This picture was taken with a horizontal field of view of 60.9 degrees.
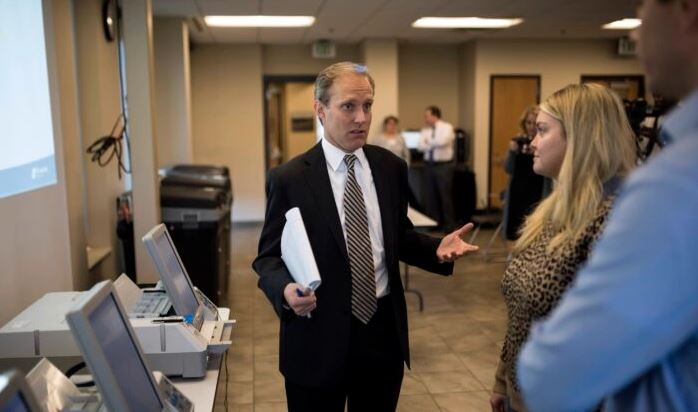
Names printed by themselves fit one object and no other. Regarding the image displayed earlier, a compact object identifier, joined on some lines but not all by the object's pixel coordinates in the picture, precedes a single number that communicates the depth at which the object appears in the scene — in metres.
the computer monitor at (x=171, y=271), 1.71
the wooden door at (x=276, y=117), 11.49
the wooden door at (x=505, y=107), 8.81
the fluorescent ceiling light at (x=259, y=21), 6.75
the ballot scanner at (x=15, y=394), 0.83
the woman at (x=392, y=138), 8.22
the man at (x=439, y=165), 8.29
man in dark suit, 1.69
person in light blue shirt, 0.63
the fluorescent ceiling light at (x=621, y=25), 7.42
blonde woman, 1.34
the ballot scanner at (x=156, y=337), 1.66
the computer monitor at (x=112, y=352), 1.05
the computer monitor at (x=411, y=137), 8.98
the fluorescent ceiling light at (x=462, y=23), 7.13
